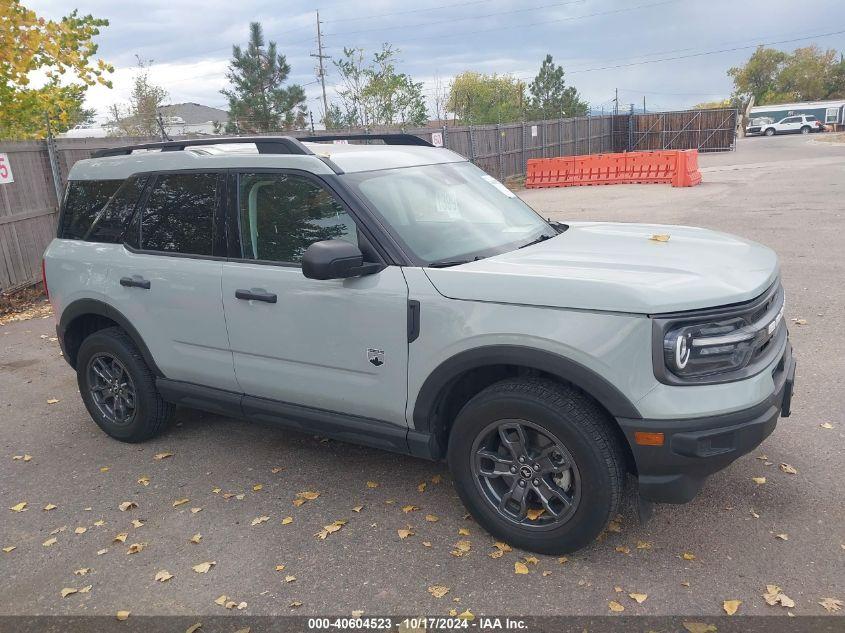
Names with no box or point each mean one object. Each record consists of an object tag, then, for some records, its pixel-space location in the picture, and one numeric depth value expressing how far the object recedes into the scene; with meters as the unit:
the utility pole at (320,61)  56.03
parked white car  60.31
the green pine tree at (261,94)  40.09
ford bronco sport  2.93
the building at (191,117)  64.18
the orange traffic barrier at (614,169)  20.72
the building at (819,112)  63.72
